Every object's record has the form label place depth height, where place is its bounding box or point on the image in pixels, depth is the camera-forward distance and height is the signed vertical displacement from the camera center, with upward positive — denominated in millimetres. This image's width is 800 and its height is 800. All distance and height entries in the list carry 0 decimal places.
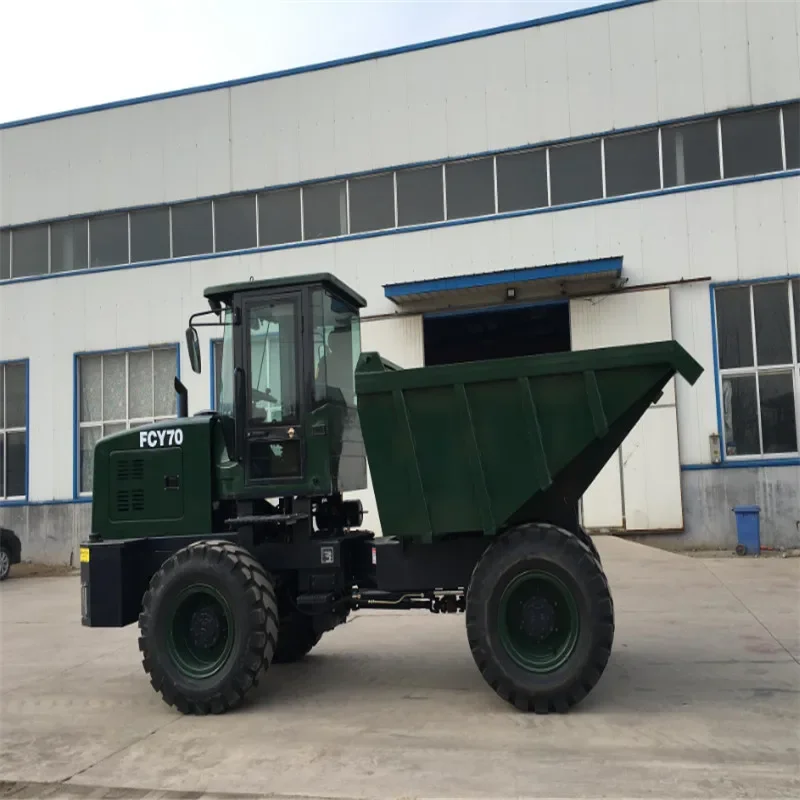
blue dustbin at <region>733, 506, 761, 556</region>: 14705 -1508
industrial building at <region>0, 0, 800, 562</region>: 15391 +5102
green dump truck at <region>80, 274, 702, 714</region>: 5652 -309
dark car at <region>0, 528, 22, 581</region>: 16828 -1638
